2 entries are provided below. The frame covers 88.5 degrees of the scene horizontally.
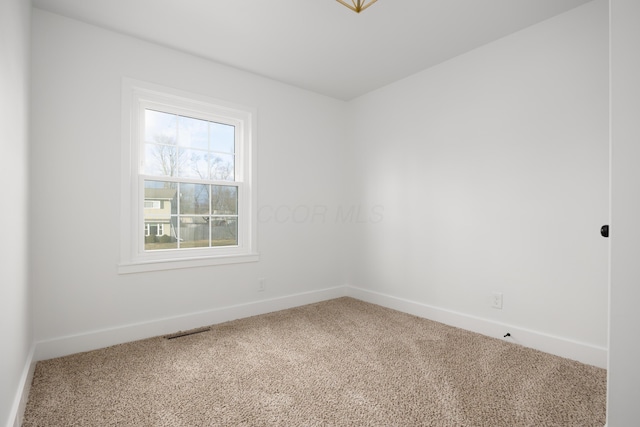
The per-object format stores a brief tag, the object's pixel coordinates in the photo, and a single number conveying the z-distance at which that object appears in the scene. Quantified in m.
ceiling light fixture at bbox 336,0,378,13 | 1.86
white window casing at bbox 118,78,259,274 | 2.66
